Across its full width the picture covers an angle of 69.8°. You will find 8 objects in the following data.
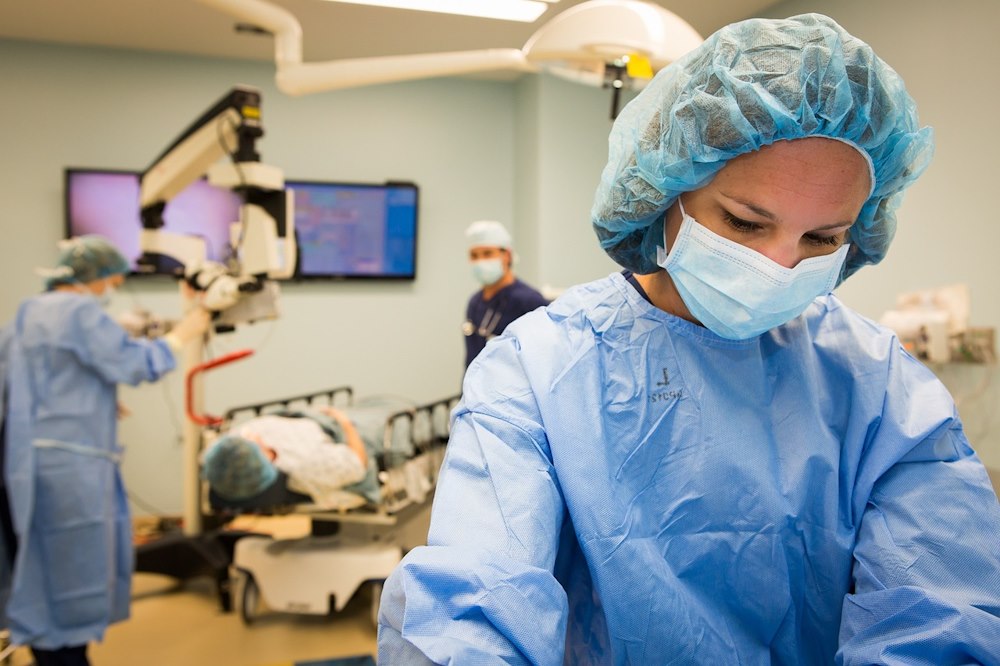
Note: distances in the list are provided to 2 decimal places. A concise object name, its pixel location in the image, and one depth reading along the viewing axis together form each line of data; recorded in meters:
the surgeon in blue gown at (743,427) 0.75
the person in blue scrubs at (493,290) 3.45
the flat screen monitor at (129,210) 4.11
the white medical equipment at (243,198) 2.57
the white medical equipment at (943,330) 2.40
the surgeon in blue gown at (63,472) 2.42
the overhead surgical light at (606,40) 1.71
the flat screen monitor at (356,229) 4.50
